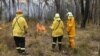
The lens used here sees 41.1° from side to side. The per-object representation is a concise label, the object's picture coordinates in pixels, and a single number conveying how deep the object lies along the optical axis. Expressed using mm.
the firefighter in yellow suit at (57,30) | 5941
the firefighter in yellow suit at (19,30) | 5602
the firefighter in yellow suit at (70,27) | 6077
